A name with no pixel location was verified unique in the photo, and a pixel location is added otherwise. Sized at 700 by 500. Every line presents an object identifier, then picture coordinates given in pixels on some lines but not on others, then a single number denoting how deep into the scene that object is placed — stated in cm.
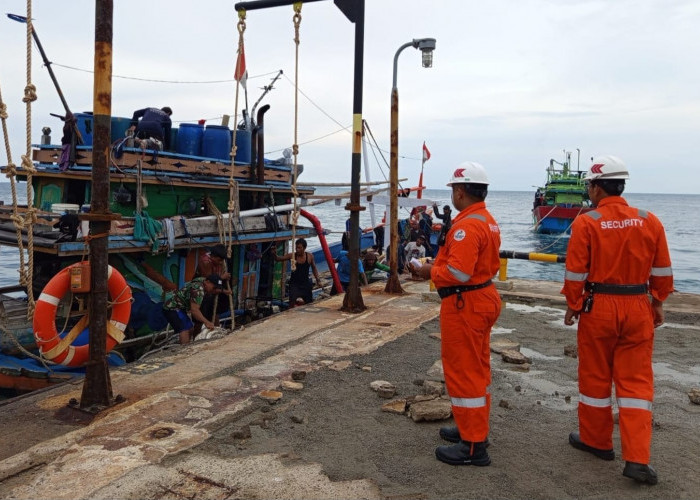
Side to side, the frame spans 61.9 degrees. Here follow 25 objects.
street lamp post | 1030
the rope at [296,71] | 777
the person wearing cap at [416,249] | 1498
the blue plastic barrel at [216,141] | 1040
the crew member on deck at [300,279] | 1049
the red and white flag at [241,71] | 845
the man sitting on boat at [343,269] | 1077
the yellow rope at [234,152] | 764
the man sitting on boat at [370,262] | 1204
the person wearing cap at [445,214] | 1719
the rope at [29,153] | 425
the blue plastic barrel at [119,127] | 978
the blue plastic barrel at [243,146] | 1102
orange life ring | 479
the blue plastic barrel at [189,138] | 1030
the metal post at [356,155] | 834
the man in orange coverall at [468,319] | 374
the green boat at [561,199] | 4066
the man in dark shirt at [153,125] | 968
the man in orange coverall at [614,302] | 366
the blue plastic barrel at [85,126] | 938
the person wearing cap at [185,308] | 795
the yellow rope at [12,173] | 421
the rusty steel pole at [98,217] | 443
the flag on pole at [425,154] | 1886
